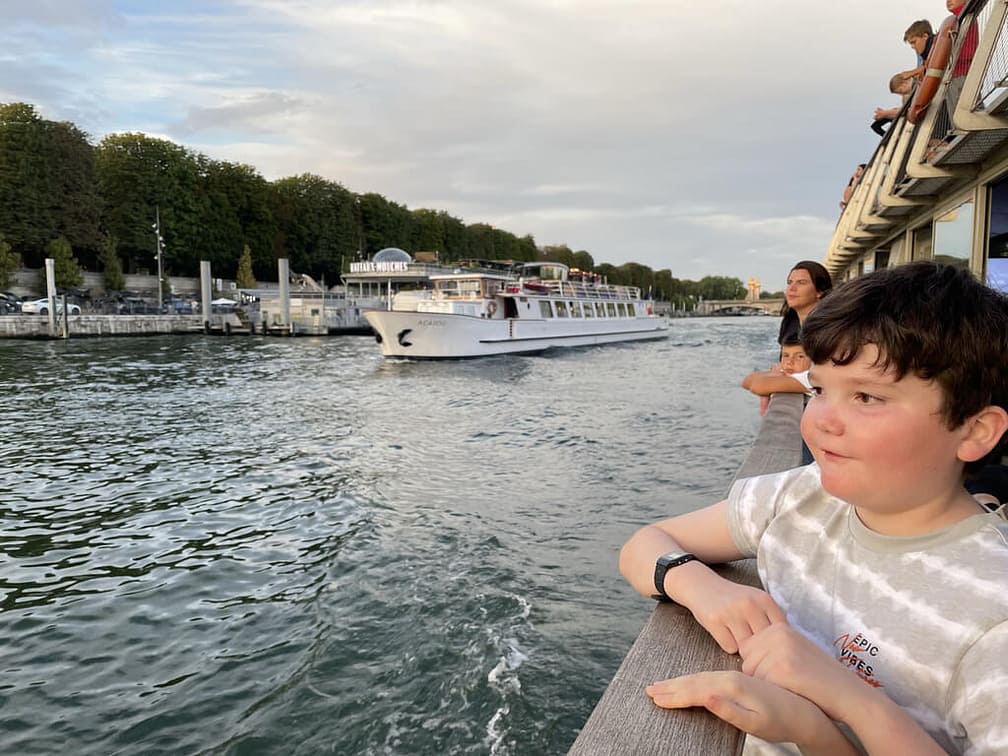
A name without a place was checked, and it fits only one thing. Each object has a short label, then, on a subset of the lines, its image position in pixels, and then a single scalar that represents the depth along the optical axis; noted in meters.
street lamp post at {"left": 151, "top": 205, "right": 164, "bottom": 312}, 53.01
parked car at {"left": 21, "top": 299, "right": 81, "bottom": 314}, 41.50
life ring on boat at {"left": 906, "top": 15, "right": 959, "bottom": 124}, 6.48
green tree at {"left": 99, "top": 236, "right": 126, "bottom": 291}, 52.44
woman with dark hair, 4.45
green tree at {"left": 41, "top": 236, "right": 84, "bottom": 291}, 46.91
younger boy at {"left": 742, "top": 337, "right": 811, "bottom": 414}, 4.53
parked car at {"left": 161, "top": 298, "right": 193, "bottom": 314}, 48.78
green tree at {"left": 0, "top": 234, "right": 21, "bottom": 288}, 44.38
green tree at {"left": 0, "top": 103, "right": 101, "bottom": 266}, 46.41
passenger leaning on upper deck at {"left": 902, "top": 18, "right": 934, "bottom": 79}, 7.81
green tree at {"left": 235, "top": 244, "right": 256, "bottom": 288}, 61.47
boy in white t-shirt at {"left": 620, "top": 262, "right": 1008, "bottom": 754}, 1.07
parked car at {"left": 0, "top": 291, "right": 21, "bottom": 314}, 42.50
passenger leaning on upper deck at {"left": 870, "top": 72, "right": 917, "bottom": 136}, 8.38
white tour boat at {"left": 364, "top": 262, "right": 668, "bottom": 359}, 27.41
